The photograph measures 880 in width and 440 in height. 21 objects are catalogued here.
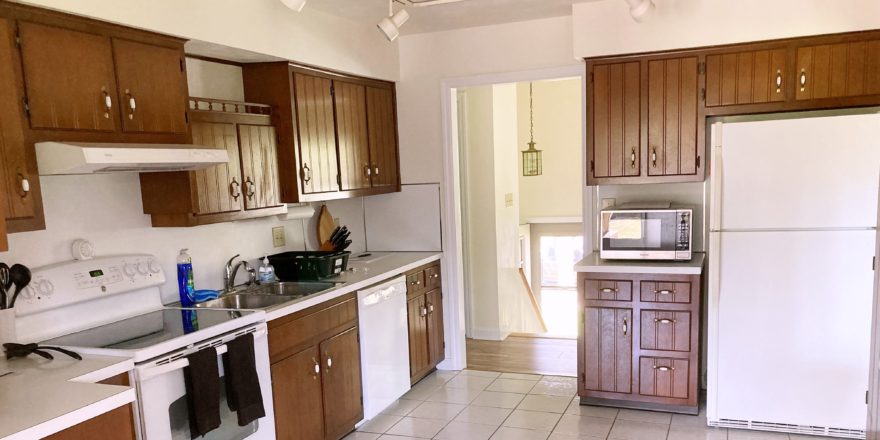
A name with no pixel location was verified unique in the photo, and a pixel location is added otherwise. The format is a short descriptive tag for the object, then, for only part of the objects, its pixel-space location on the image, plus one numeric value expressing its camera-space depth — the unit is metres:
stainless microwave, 3.51
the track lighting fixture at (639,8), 3.26
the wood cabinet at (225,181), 2.81
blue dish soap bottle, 2.95
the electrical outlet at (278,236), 3.73
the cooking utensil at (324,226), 4.07
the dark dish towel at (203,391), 2.34
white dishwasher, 3.53
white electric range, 2.21
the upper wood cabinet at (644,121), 3.58
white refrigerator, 3.04
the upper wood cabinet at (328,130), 3.42
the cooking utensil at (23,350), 2.13
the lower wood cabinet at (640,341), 3.46
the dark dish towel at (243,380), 2.53
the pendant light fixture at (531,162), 7.15
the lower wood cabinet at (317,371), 2.86
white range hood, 2.09
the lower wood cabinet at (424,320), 4.05
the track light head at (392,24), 3.03
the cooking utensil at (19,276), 2.25
